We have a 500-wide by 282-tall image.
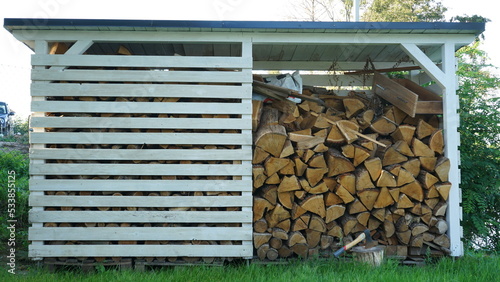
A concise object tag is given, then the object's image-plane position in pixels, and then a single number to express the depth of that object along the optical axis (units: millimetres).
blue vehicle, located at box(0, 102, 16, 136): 12781
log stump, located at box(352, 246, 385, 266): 4227
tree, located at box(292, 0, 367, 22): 13492
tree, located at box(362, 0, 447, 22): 15609
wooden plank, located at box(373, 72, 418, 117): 4785
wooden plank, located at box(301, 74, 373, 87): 6160
